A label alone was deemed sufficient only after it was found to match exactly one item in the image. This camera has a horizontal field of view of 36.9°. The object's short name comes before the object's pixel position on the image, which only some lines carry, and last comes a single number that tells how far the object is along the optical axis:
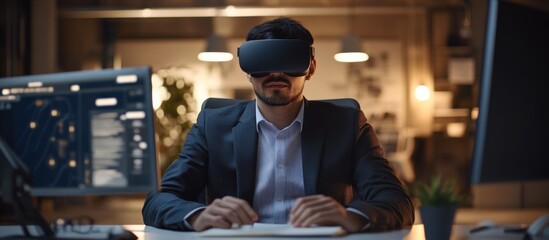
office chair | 2.60
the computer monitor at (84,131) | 1.68
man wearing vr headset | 2.23
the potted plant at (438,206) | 1.64
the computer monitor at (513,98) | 1.47
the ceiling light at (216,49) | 9.10
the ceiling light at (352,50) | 9.37
